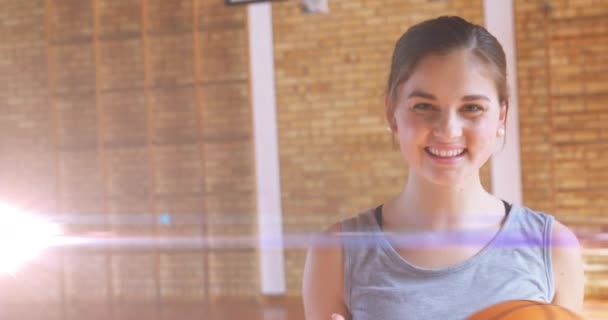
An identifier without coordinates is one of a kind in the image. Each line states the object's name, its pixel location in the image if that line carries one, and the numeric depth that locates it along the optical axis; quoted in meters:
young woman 0.90
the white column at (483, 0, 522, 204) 5.51
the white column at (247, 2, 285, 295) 5.98
